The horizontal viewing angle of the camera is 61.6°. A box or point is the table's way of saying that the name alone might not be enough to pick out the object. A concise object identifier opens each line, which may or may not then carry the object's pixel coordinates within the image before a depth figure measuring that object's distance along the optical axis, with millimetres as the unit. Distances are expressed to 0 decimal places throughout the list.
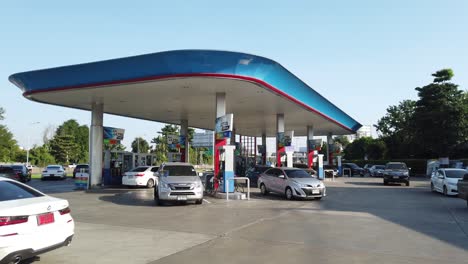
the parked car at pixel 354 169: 47875
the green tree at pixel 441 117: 42000
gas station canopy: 16516
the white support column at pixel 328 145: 44312
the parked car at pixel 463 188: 14009
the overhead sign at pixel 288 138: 27962
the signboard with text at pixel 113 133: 24766
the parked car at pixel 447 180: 19438
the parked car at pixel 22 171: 29739
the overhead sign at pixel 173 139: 32031
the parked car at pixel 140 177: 23562
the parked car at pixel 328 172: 35344
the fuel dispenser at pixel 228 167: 18328
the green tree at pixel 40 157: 75312
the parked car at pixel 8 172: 26986
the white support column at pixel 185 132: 31812
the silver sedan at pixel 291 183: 17234
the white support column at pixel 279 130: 27531
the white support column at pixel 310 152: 35969
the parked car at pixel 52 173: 35125
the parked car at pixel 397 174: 27156
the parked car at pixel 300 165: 36588
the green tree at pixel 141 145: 97712
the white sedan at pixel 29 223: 5395
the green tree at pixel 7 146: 64250
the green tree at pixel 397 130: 59041
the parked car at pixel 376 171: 42844
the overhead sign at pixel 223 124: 18339
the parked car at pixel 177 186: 14805
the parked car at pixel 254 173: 26531
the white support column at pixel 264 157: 42338
